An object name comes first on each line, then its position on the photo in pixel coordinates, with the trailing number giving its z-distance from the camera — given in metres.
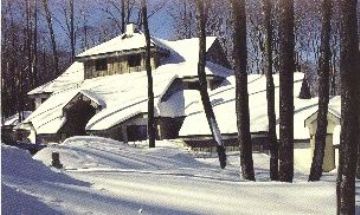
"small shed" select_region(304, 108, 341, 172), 24.56
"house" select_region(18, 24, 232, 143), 30.34
